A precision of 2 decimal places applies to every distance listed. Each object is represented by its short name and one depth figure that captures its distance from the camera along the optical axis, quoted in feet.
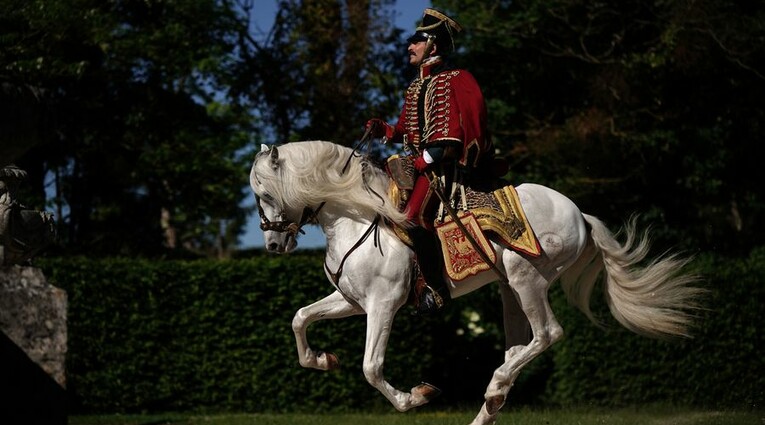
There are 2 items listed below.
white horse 45.50
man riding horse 45.16
